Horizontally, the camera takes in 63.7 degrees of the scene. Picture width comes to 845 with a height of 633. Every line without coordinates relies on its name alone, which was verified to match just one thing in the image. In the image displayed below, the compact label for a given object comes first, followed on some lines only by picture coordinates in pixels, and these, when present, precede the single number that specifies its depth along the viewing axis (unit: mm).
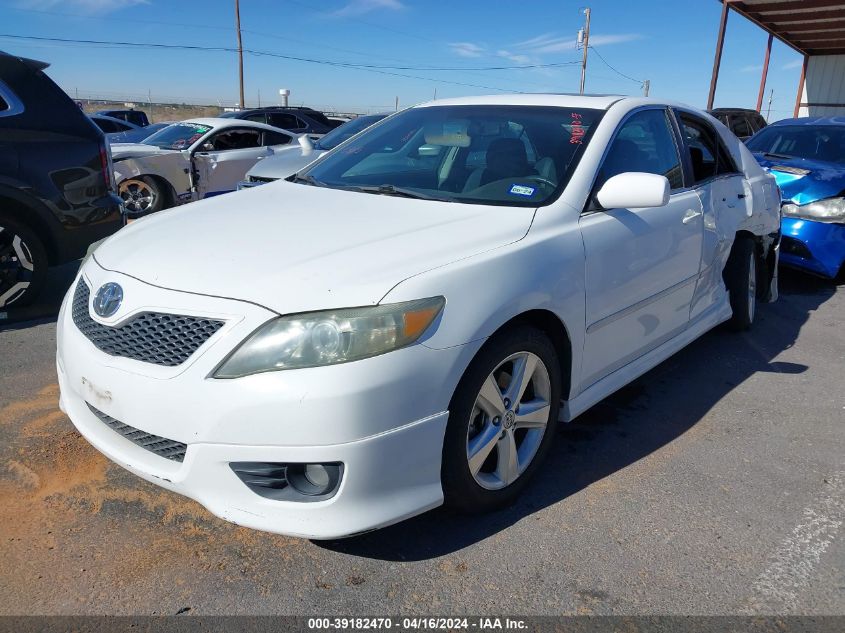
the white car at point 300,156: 6957
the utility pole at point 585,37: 40812
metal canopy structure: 15453
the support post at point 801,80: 20984
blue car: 5906
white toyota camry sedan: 2051
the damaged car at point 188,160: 8602
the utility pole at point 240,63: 36281
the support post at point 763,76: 18312
